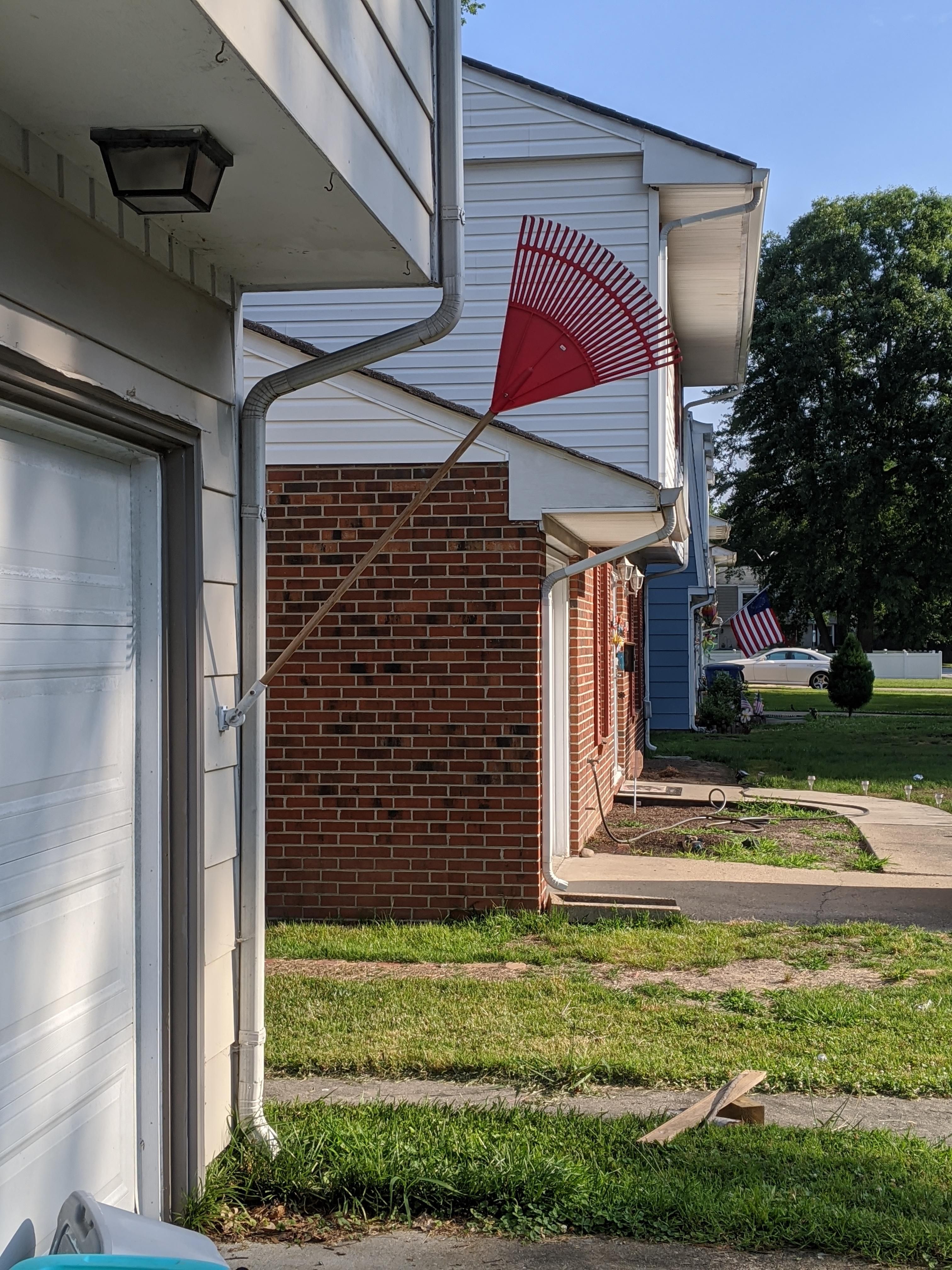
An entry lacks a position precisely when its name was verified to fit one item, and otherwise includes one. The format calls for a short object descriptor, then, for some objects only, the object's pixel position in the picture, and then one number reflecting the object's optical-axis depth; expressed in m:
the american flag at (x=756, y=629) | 20.06
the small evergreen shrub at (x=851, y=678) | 28.12
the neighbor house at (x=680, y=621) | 22.33
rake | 4.00
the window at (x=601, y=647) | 11.66
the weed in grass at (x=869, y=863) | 9.66
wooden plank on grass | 4.36
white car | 40.60
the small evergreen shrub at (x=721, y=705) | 22.81
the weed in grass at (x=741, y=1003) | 6.04
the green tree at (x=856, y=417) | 34.41
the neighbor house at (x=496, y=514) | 7.87
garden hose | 11.39
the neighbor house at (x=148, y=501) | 2.75
